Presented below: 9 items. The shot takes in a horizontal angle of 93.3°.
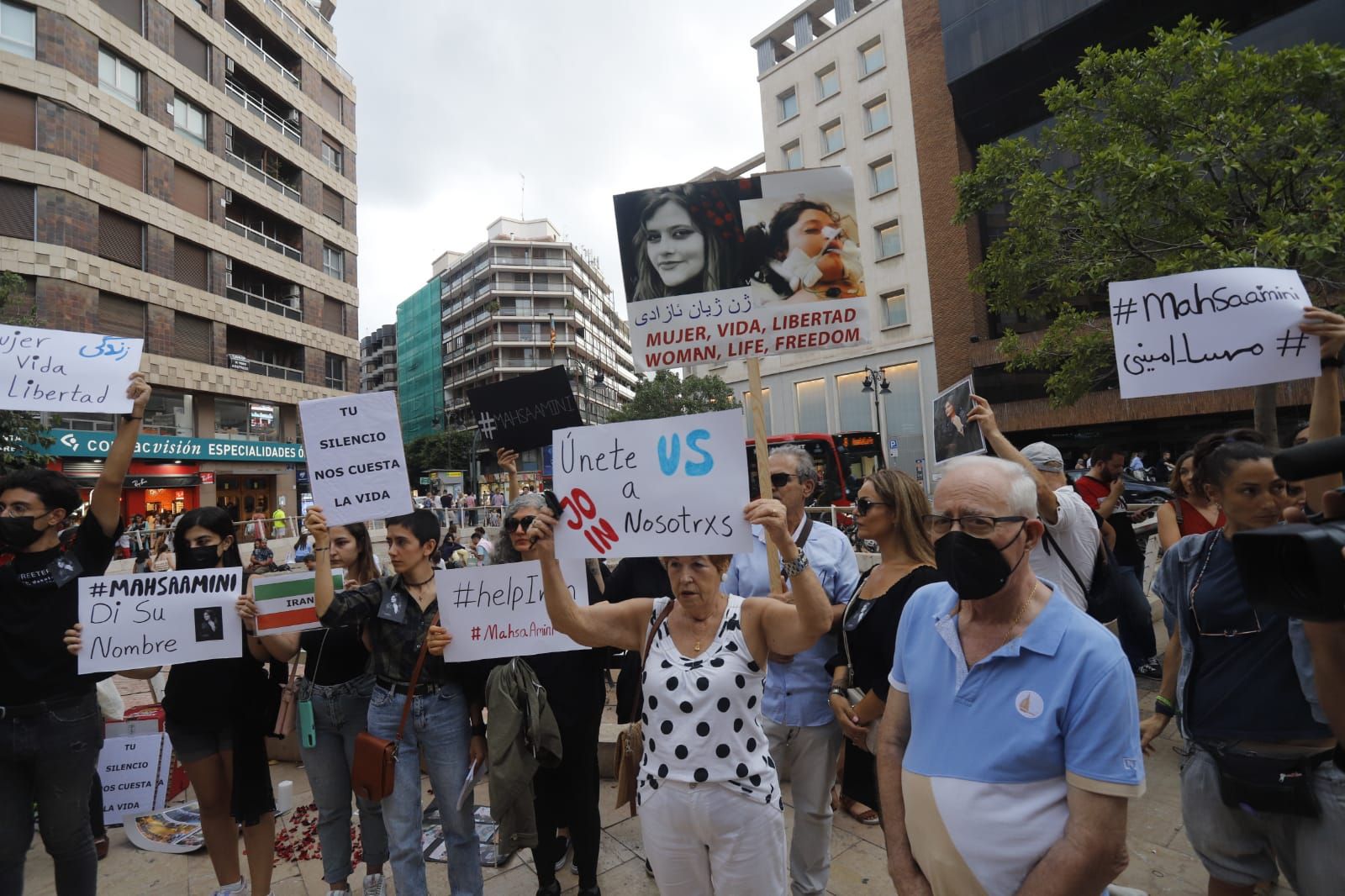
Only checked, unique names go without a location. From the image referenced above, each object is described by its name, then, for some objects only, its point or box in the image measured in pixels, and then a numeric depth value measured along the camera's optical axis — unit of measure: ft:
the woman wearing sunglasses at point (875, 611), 8.38
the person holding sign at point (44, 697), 8.68
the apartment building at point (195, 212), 65.46
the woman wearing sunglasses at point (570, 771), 10.48
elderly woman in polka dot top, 6.93
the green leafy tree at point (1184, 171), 26.30
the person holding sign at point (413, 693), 9.69
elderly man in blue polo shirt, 4.58
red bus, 62.80
